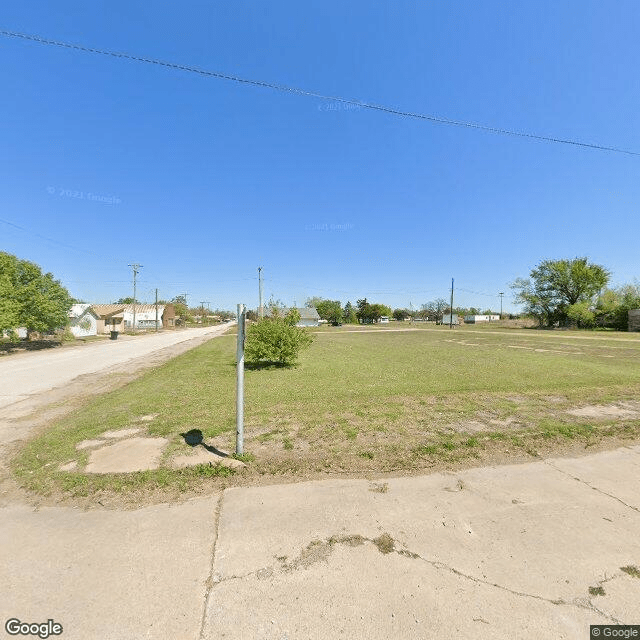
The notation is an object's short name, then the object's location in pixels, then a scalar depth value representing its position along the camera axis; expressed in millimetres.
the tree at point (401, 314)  126250
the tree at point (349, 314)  98375
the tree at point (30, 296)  19750
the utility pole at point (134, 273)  50719
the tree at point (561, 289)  56312
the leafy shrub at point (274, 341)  11883
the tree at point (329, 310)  92412
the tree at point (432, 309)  124350
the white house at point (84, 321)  41062
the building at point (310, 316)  79800
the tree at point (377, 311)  97812
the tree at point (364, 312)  97812
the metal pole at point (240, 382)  3863
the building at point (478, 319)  105781
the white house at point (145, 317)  67294
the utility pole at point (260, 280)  35625
